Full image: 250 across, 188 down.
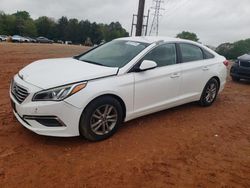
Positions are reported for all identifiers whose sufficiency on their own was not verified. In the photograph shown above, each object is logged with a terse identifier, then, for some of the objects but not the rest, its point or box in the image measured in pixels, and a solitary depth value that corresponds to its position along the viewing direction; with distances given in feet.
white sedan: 8.53
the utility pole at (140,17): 27.64
